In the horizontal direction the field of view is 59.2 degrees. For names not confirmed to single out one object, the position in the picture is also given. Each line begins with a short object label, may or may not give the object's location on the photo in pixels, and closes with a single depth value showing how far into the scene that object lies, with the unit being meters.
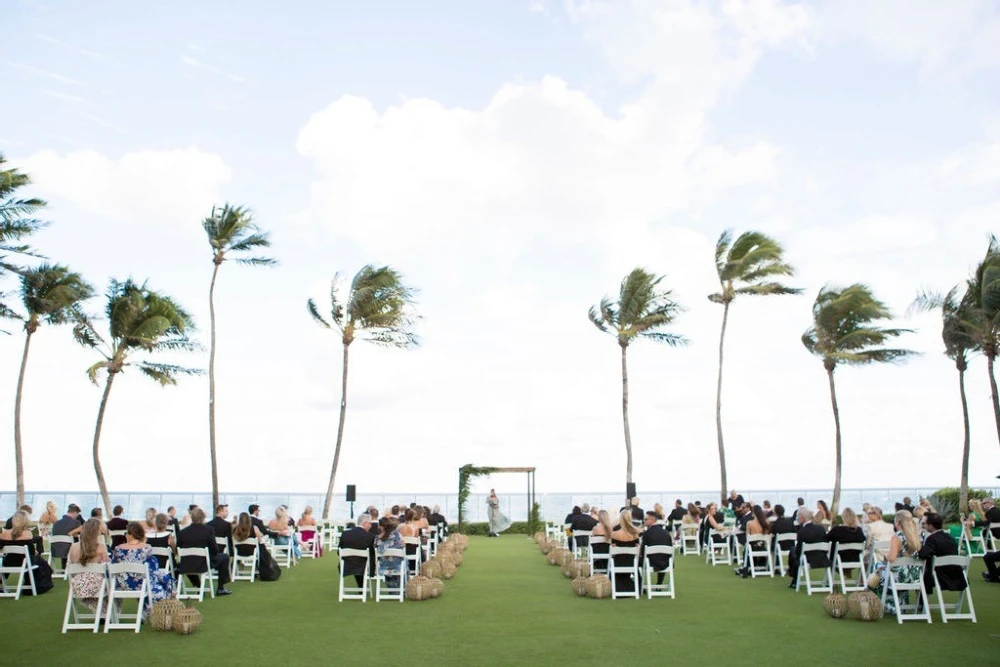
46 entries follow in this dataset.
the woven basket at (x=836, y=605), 11.00
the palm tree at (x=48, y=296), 28.72
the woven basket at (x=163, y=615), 10.15
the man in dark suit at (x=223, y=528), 15.70
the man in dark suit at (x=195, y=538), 13.30
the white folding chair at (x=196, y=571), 13.30
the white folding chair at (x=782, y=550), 16.30
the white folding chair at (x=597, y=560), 15.42
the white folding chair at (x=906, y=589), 10.57
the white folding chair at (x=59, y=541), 16.52
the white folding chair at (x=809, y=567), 13.83
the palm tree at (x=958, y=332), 29.28
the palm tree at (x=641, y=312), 35.88
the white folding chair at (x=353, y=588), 13.65
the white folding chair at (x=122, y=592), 10.21
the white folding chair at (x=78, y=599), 10.17
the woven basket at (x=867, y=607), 10.58
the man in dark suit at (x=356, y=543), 13.86
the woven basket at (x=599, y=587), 13.57
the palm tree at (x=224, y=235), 31.30
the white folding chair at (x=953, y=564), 10.51
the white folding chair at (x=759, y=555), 16.78
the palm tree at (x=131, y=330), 29.45
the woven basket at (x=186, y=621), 10.03
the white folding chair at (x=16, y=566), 13.45
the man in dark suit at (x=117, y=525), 15.94
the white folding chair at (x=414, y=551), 15.88
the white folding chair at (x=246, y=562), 16.62
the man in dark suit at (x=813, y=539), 14.19
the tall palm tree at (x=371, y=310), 33.72
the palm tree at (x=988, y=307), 26.64
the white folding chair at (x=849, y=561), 13.22
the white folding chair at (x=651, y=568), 13.42
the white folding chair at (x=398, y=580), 13.65
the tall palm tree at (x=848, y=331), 33.56
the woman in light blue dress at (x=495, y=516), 33.69
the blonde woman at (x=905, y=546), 10.84
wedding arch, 33.81
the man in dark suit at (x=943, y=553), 10.61
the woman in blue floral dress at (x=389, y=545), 14.10
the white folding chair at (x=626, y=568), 13.47
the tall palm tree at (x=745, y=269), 33.47
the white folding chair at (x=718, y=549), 19.89
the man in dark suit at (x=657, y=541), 13.61
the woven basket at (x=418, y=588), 13.42
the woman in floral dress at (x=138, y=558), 10.92
